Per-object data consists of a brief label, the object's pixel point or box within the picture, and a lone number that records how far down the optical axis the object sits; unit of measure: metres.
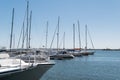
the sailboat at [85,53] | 50.59
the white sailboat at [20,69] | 8.79
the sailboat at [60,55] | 37.17
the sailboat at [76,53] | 46.36
